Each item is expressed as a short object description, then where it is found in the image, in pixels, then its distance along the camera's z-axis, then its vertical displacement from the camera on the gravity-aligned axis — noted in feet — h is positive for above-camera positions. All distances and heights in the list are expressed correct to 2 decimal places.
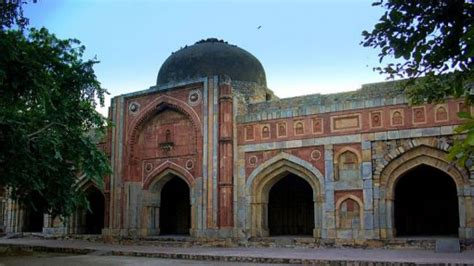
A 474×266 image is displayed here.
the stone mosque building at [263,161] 47.09 +3.90
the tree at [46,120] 33.73 +6.28
